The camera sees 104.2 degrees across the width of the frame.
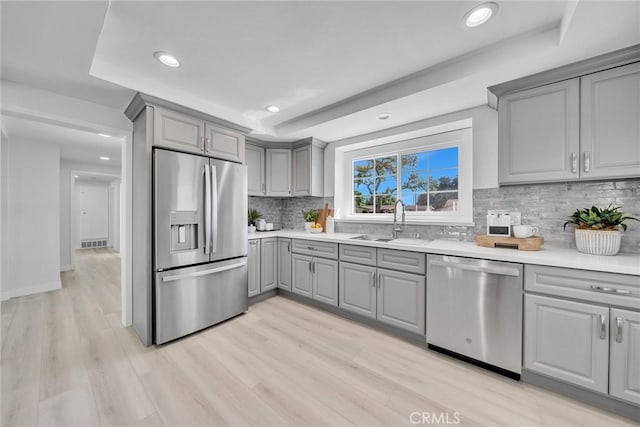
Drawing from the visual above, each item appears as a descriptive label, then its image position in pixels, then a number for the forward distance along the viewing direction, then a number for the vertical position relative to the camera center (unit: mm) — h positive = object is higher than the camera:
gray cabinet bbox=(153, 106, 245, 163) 2273 +755
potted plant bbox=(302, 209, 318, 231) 3709 -109
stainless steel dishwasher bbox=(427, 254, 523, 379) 1774 -770
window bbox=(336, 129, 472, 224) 2793 +401
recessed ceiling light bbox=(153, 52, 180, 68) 1901 +1194
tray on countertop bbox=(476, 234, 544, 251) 1925 -251
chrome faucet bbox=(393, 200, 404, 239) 2998 -185
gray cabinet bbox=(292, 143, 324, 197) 3670 +614
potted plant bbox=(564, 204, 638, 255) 1715 -129
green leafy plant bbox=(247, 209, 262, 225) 3850 -84
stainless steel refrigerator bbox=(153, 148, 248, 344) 2229 -316
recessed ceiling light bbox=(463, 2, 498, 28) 1450 +1193
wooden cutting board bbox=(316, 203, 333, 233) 3697 -77
